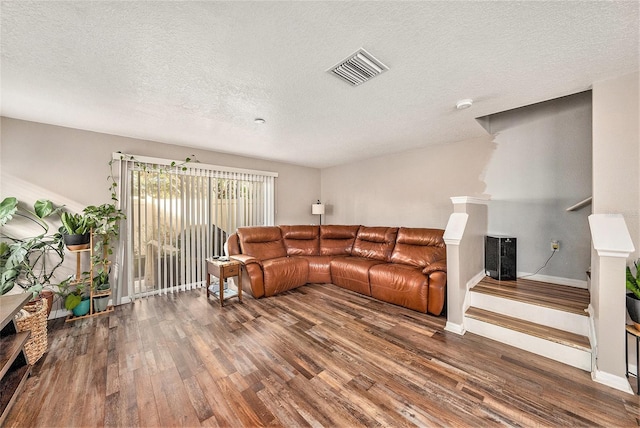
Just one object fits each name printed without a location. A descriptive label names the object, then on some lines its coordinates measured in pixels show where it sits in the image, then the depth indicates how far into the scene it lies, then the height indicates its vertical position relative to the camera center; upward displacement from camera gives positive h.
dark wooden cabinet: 1.40 -0.95
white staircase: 1.87 -1.05
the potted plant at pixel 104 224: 2.83 -0.16
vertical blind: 3.29 -0.11
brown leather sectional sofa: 2.85 -0.79
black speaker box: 2.92 -0.62
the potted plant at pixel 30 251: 2.38 -0.43
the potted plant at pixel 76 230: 2.62 -0.21
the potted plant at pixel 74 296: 2.61 -0.99
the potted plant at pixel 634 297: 1.51 -0.59
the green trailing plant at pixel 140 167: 3.15 +0.70
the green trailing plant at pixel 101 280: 2.87 -0.87
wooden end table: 3.05 -0.86
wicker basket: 1.85 -0.98
